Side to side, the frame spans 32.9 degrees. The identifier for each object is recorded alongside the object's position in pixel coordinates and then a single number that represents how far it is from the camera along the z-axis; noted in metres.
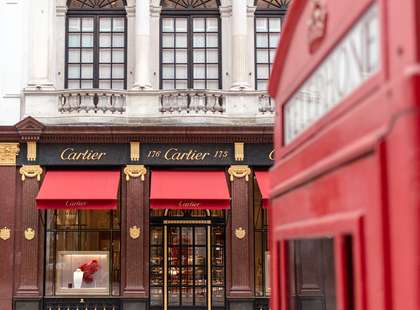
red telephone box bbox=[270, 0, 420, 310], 2.37
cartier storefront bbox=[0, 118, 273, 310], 17.59
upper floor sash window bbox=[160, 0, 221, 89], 19.22
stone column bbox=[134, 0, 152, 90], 18.56
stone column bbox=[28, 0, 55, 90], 18.53
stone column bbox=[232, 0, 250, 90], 18.73
